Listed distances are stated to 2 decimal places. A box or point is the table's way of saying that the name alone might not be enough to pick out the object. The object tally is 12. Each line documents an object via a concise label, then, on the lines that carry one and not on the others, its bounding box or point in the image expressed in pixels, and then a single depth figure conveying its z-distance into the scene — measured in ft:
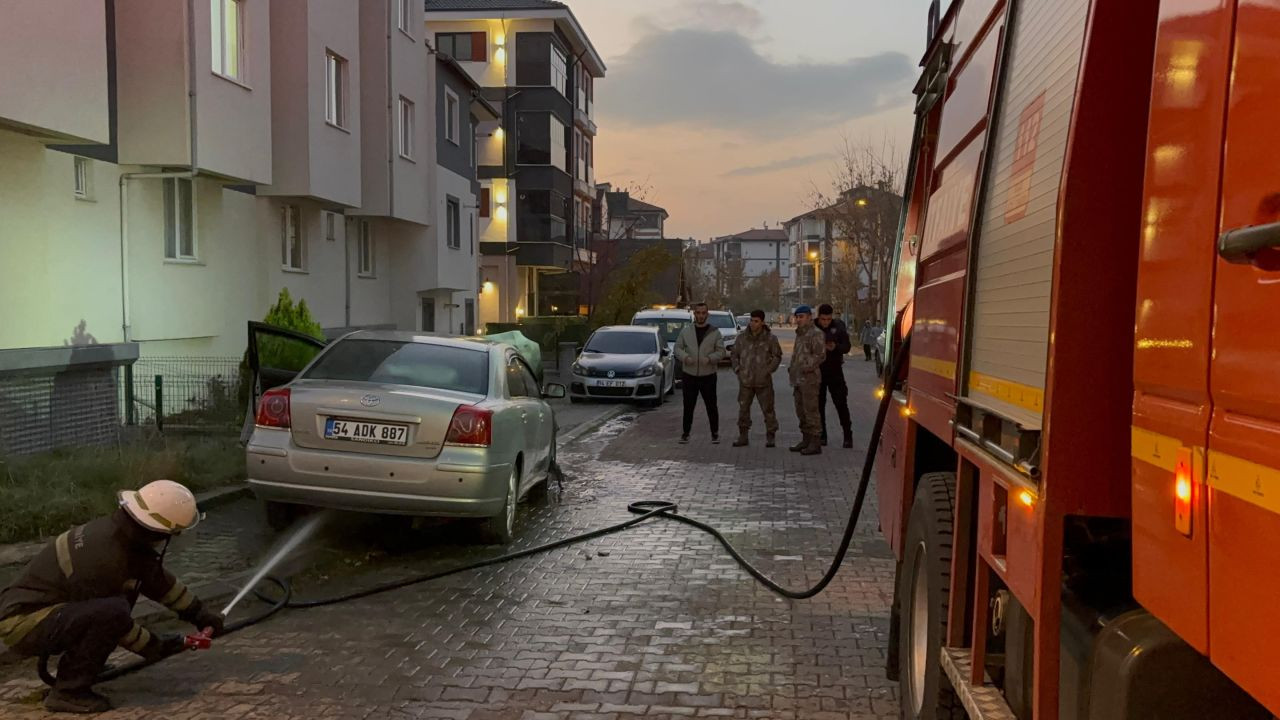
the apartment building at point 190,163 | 40.81
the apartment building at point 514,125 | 149.69
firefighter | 14.85
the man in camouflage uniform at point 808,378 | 44.91
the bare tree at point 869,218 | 160.86
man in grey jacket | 47.75
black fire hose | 16.60
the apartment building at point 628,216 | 210.38
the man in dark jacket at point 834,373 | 47.06
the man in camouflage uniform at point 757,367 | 46.80
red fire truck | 5.59
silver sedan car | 24.48
